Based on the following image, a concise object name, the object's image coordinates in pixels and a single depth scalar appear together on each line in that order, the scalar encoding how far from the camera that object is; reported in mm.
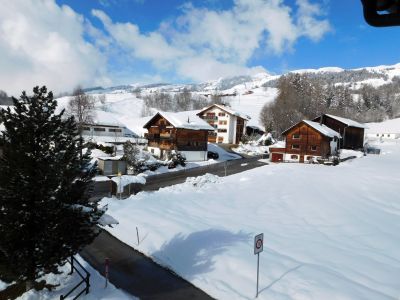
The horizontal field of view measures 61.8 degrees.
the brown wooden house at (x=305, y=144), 55531
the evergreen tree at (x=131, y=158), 42281
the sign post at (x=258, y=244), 12664
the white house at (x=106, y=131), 57688
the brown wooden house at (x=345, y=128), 67500
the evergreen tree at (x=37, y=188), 10836
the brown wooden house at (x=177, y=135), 53562
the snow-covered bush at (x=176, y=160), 47838
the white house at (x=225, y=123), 80188
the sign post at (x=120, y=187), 28905
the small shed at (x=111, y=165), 41031
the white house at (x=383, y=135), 116862
